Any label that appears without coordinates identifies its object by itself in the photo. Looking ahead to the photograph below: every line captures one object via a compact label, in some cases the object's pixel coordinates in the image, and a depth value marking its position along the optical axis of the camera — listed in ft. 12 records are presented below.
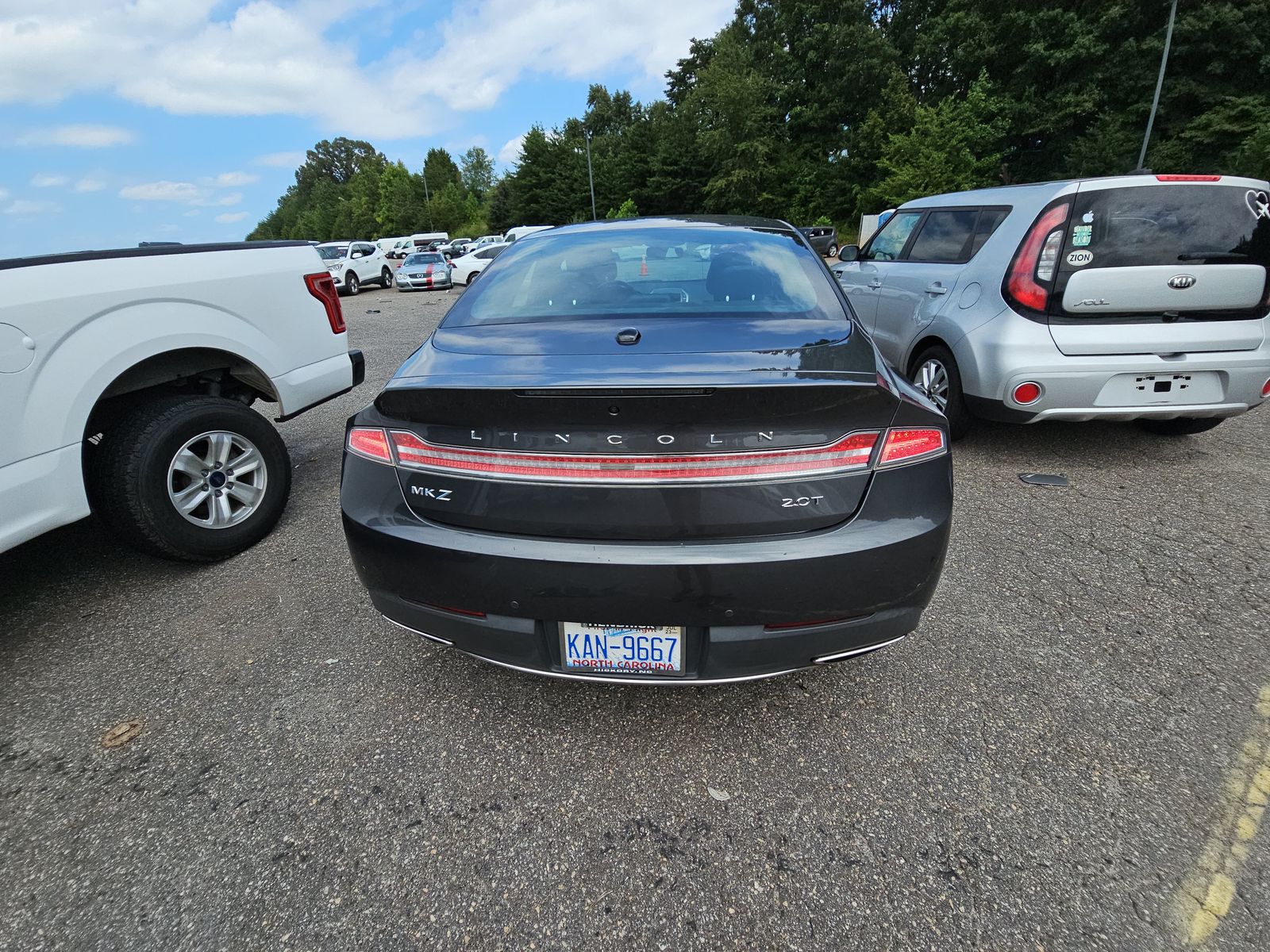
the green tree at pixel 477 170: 290.56
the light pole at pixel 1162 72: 79.56
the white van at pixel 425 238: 150.82
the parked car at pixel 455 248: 122.11
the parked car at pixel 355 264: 73.36
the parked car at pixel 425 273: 72.79
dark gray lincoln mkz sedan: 5.67
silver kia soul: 12.29
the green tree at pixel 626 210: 182.91
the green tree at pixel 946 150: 101.40
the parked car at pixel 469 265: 79.05
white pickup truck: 8.83
